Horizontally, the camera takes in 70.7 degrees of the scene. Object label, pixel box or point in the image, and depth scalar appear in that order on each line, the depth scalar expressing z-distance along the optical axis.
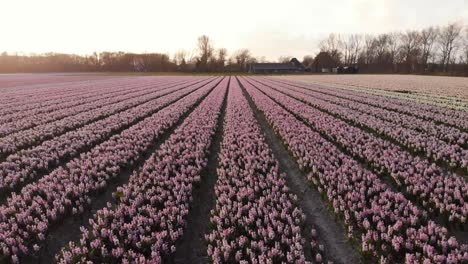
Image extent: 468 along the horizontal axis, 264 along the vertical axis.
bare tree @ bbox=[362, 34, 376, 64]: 166.62
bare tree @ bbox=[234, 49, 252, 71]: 152.75
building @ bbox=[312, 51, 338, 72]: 149.51
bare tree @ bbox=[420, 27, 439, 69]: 141.56
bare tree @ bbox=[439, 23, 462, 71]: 133.91
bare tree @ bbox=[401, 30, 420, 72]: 136.76
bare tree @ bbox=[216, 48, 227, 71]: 138.12
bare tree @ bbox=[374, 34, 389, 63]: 169.20
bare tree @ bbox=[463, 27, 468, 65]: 122.25
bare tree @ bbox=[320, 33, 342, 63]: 155.95
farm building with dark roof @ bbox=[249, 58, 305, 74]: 147.25
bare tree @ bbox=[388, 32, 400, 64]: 152.02
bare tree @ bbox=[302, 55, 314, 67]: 184.75
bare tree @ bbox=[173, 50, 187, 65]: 174.49
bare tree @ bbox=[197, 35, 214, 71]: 151.12
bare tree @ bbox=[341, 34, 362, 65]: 182.57
